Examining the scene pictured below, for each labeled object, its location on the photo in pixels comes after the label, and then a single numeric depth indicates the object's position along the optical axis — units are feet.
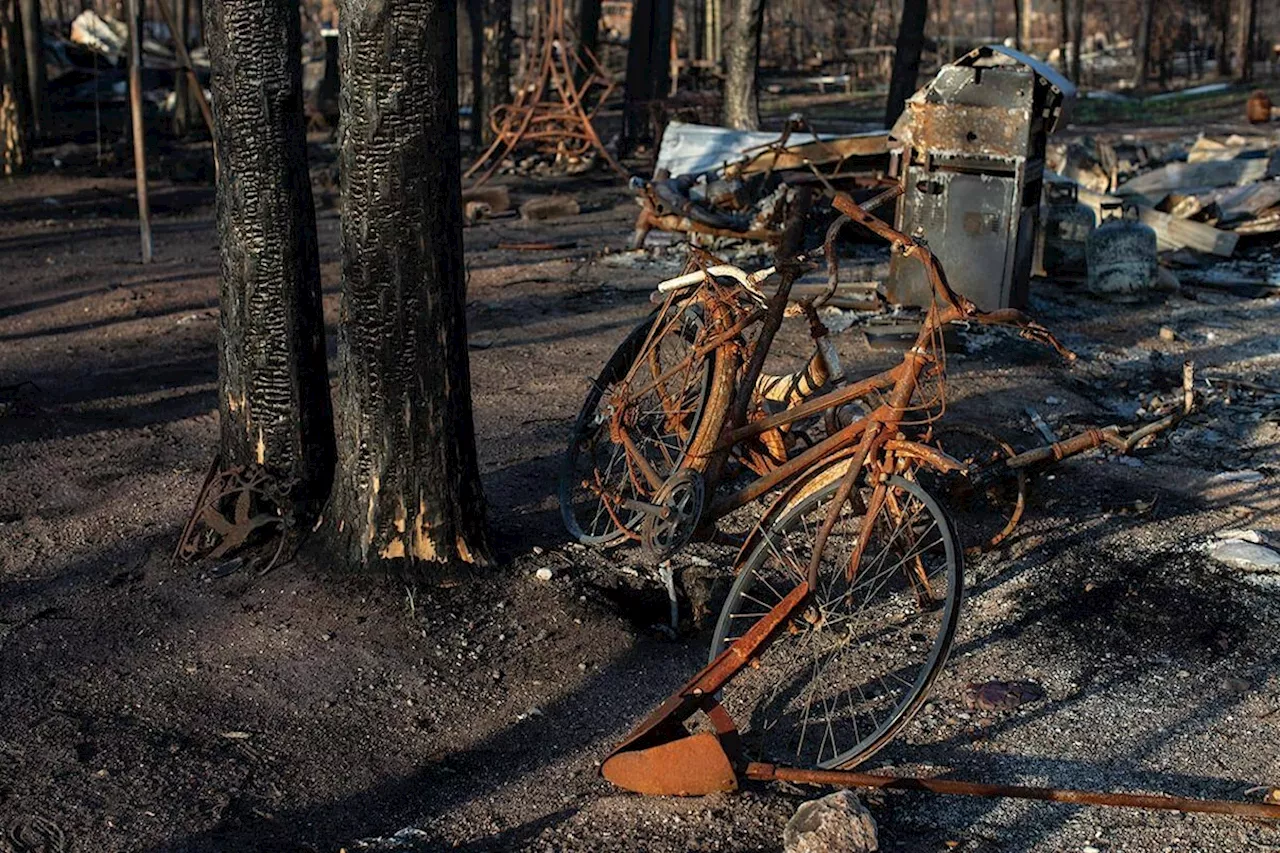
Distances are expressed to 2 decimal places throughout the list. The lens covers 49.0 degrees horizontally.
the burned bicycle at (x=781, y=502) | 13.60
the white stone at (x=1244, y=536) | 19.69
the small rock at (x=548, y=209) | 49.26
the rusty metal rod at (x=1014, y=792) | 12.82
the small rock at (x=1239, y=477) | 22.31
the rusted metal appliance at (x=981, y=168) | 31.32
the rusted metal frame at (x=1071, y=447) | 18.71
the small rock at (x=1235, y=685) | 15.89
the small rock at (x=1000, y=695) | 15.39
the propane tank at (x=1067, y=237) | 38.63
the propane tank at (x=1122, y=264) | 36.09
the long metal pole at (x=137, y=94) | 33.68
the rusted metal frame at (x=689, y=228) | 37.99
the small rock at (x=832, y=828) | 12.06
